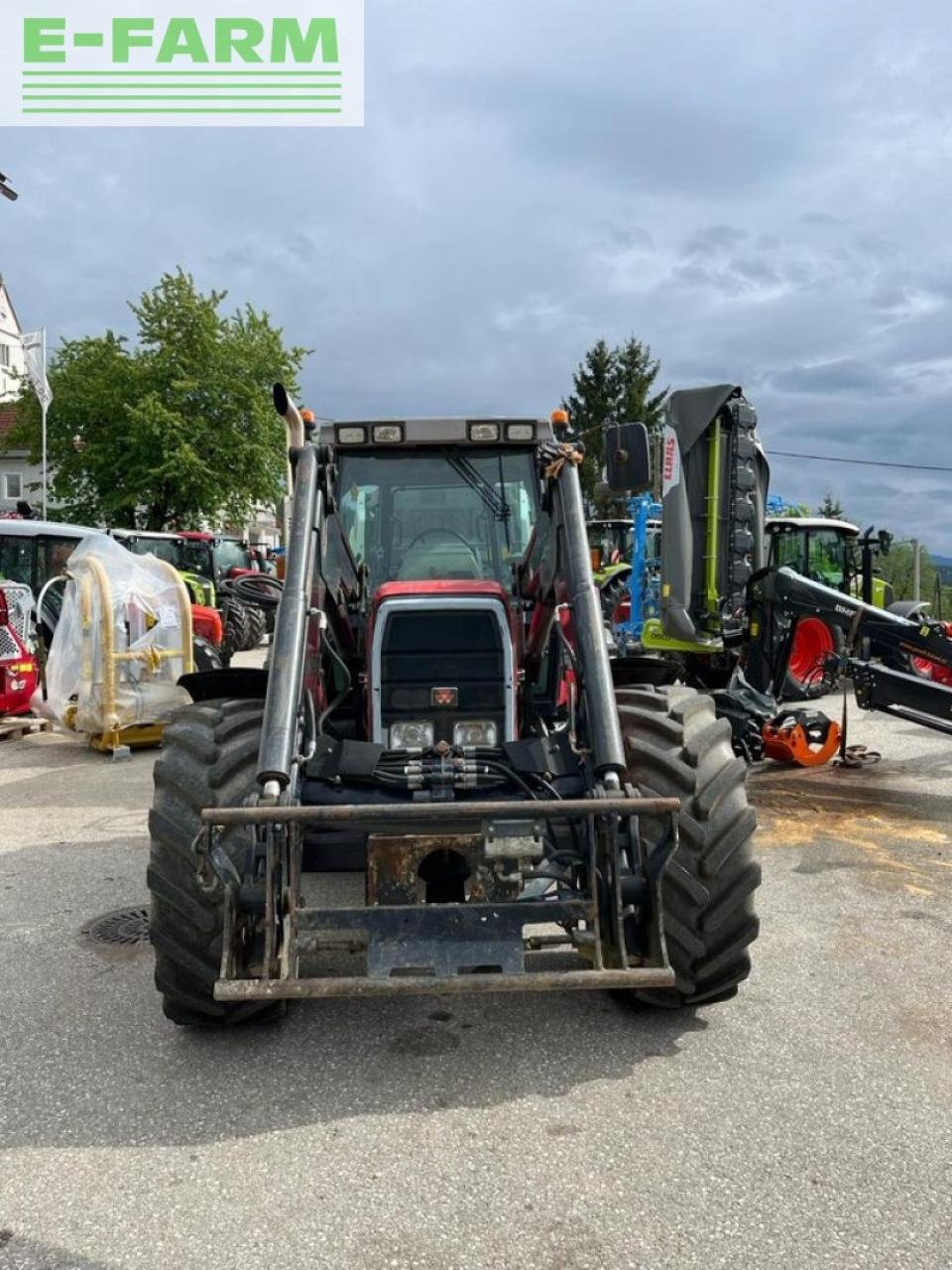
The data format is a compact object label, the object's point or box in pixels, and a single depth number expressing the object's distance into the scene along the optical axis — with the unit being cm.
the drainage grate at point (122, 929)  465
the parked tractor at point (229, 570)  1742
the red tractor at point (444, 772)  327
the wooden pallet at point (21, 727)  1038
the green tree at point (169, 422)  2855
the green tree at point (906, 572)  2003
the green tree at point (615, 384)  4825
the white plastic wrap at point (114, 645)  895
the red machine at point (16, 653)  1001
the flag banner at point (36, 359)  2447
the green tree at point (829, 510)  4772
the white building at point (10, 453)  4347
